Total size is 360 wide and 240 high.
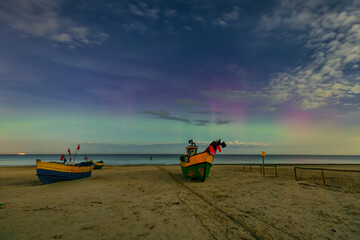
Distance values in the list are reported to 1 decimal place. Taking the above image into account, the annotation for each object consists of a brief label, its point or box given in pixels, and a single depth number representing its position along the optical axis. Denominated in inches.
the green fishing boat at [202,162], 598.2
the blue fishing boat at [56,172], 575.2
